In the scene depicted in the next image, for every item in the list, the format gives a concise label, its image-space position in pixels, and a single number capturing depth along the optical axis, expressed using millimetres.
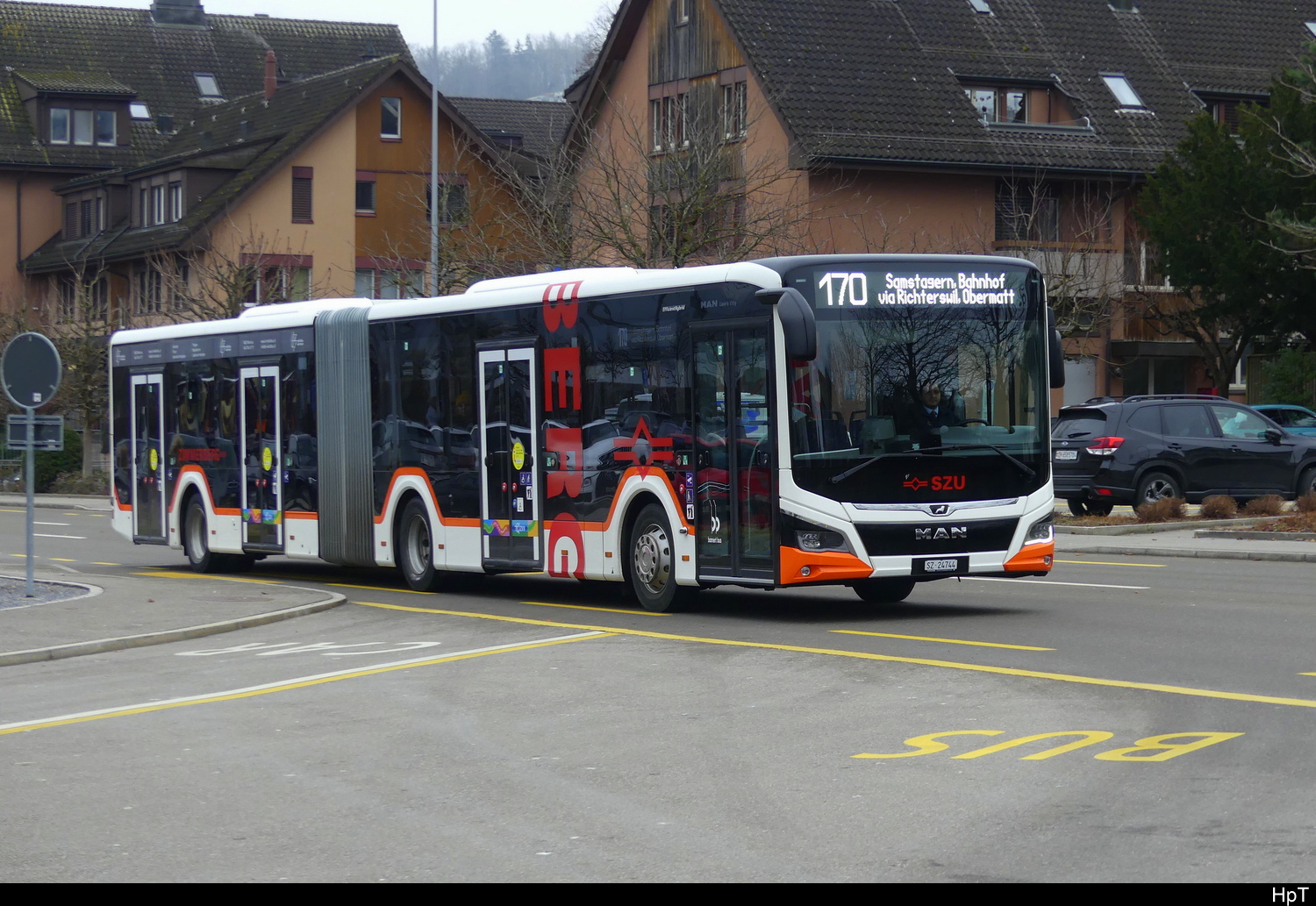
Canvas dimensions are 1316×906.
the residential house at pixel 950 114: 44469
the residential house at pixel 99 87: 72875
